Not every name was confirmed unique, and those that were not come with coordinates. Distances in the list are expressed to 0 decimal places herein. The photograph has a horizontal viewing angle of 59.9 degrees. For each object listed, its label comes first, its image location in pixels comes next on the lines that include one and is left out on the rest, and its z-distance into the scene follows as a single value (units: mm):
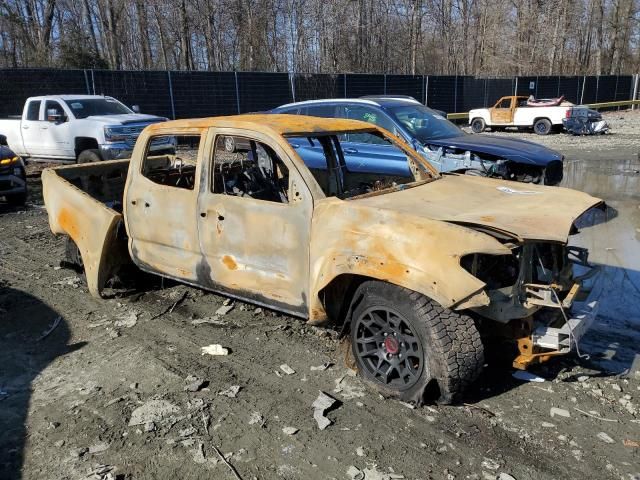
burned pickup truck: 3383
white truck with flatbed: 22859
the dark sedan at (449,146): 8461
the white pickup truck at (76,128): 11469
